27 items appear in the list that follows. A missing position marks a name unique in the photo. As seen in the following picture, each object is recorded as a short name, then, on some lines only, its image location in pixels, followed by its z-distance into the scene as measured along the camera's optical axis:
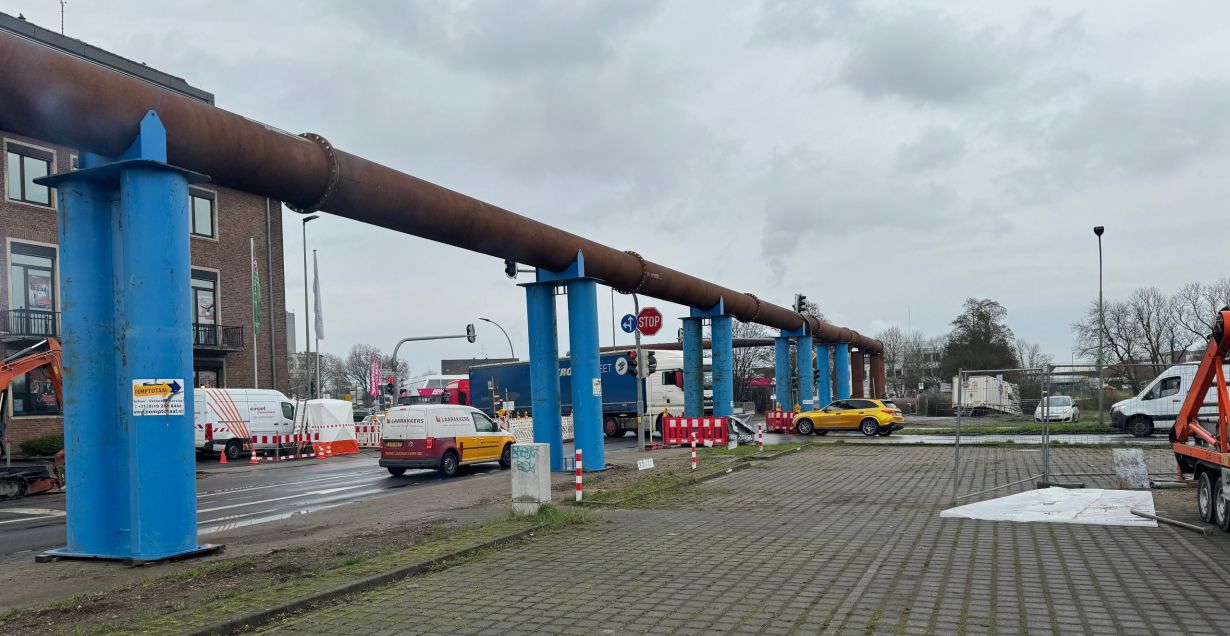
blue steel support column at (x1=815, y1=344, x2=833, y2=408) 48.00
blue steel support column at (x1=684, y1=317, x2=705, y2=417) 28.98
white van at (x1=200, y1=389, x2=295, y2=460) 32.50
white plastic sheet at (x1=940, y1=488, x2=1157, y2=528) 11.45
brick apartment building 32.56
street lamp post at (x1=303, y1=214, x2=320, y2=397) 41.03
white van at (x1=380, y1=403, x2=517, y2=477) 22.06
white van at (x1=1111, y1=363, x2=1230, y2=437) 22.88
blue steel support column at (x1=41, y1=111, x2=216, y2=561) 9.74
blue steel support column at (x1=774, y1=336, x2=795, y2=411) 38.60
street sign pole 23.75
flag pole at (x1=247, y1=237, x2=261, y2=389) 38.31
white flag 43.66
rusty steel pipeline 9.04
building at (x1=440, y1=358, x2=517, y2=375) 130.06
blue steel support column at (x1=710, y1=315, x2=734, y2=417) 29.44
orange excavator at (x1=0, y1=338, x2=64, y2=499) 19.39
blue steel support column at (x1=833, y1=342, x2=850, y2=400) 48.97
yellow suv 35.69
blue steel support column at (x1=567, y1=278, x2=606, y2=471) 19.97
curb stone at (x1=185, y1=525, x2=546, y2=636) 6.66
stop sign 24.25
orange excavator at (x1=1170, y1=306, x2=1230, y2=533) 10.52
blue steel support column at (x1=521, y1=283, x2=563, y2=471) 19.88
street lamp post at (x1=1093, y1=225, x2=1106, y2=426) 21.77
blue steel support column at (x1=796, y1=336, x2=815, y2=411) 39.91
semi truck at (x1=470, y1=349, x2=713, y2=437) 39.56
